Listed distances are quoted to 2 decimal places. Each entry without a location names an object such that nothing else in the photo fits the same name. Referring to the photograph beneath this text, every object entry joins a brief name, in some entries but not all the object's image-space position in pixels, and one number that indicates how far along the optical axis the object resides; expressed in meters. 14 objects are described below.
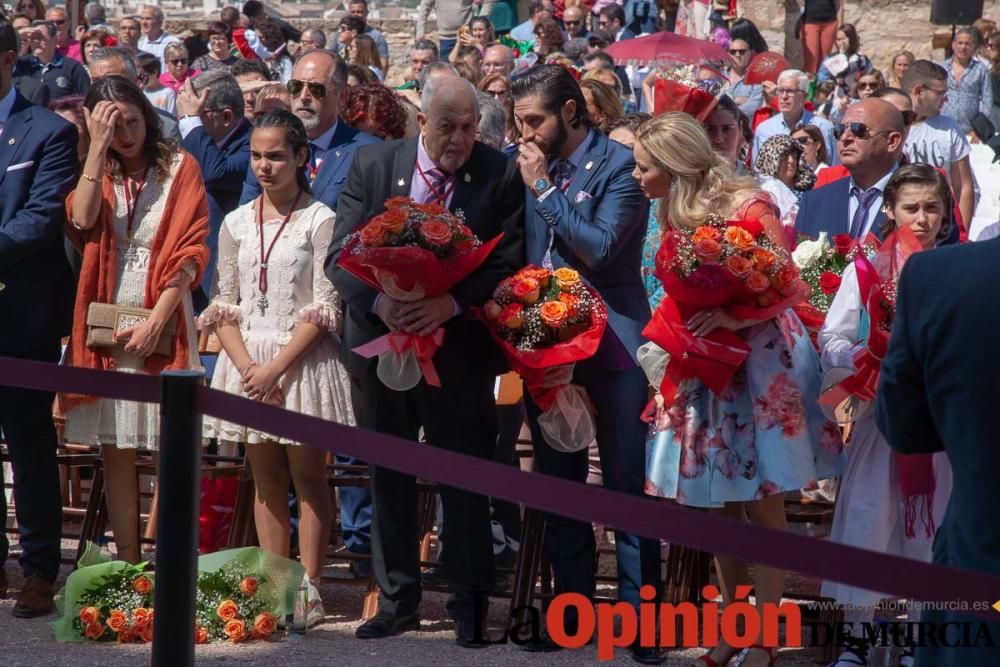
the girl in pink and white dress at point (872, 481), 10.29
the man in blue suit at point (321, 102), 14.97
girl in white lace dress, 12.21
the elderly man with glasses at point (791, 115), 23.16
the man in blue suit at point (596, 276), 11.64
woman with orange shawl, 12.54
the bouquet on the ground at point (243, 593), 11.82
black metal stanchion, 8.00
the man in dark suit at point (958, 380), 6.33
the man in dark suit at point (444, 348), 11.50
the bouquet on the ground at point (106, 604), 11.76
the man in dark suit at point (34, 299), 12.47
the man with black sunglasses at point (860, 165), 13.46
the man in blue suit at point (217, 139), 15.92
